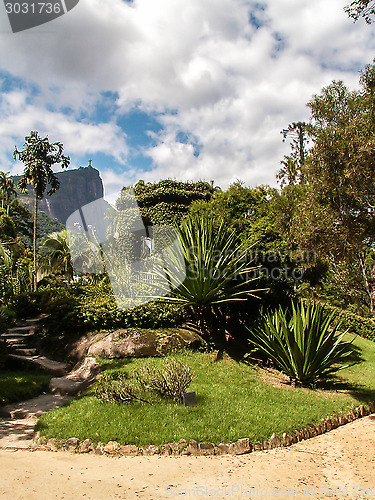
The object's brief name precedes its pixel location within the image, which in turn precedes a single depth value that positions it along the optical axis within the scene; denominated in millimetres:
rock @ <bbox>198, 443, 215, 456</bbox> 4461
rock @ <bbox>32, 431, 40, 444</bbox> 4723
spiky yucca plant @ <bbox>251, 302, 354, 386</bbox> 6840
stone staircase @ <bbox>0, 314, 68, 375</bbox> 9000
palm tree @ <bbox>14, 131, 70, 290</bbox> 21656
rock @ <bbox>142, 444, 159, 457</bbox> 4402
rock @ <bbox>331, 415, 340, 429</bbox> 5609
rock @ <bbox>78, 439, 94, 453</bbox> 4468
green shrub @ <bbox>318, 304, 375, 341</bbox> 13820
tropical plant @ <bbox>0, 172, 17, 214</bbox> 36594
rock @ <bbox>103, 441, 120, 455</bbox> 4418
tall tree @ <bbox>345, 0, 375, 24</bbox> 6629
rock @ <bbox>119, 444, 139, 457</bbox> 4406
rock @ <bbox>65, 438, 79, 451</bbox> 4504
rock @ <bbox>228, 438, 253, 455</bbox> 4529
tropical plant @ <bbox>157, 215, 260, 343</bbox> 8180
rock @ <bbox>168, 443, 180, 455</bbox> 4426
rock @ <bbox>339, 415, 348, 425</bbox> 5748
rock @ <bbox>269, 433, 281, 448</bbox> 4762
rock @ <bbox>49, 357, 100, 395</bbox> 7135
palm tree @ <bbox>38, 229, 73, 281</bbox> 25094
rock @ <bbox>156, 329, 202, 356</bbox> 8391
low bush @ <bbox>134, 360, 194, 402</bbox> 5660
